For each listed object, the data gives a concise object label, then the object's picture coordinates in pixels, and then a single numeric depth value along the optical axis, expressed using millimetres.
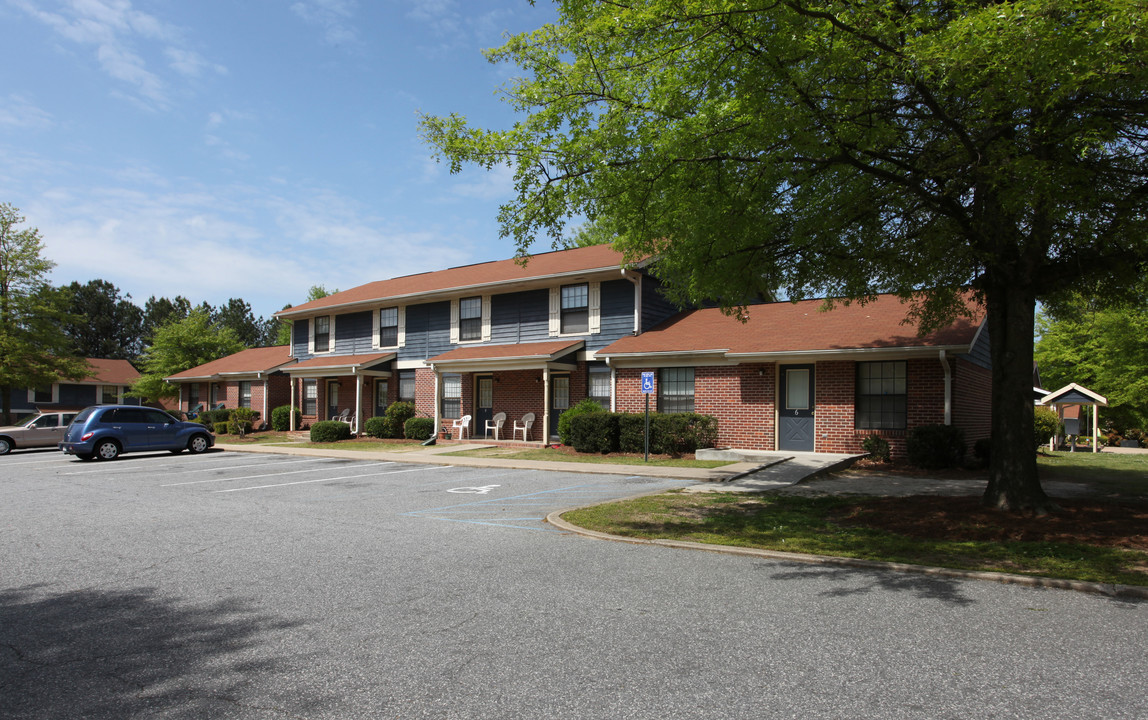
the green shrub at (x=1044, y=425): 22328
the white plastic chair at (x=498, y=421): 24438
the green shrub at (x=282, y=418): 32531
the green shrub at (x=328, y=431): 26547
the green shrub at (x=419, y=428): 25500
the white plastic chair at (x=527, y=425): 23559
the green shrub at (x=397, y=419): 26469
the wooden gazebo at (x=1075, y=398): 28297
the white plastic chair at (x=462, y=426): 24922
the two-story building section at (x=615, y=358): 17578
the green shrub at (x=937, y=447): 15836
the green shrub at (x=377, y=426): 26531
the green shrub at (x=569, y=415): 20906
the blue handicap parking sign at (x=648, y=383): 17000
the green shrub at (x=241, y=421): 31359
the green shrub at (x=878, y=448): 16969
